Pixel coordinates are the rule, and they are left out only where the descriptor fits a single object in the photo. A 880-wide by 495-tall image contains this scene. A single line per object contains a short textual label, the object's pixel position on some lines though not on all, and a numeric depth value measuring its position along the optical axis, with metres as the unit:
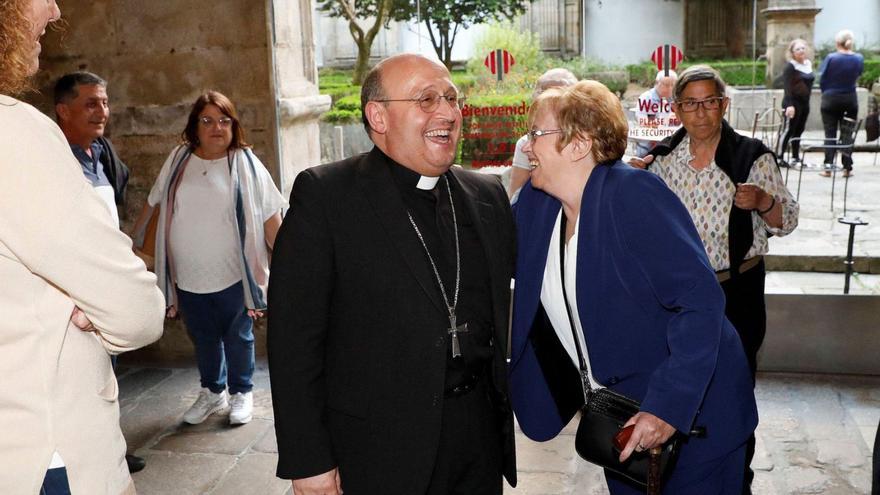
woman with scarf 4.72
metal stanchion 5.18
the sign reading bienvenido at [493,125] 5.36
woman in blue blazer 2.37
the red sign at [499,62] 5.35
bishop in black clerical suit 2.40
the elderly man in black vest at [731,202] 3.80
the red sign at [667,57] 5.19
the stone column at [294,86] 5.65
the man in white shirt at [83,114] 4.41
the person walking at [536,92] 4.71
